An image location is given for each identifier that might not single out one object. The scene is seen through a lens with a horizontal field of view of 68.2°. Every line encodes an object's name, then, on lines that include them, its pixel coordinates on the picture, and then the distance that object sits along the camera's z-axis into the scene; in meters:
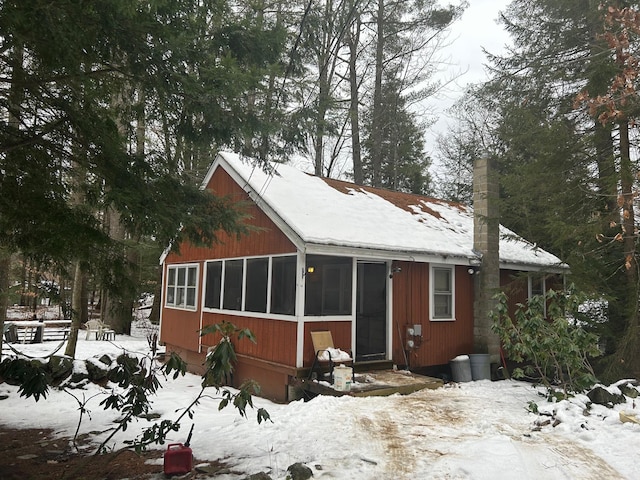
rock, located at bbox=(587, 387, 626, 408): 6.38
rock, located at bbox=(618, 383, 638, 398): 6.61
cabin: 8.55
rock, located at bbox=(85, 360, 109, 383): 8.94
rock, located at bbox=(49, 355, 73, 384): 8.20
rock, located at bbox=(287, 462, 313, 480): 4.30
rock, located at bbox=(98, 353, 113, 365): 9.26
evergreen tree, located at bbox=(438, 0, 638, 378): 8.53
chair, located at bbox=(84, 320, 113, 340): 16.59
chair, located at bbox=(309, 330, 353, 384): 8.03
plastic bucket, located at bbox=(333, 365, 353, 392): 7.40
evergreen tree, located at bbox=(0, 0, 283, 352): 4.21
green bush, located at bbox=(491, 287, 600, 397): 7.08
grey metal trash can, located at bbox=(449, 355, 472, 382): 9.81
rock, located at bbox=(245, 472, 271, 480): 4.21
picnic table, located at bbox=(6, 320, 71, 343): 15.12
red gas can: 4.53
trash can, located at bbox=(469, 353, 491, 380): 9.98
